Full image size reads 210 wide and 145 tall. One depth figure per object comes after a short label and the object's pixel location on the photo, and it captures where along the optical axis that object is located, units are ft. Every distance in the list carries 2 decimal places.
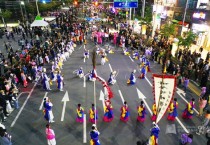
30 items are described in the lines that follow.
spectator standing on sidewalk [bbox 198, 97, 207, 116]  39.65
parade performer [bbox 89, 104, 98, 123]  37.76
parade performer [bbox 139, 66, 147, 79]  59.57
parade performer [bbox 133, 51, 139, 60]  76.79
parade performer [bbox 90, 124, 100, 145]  30.96
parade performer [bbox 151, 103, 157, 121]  40.33
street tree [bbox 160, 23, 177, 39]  88.63
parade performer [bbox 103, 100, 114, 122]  39.22
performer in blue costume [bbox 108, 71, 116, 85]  55.92
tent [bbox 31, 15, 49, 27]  87.38
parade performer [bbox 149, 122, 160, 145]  31.22
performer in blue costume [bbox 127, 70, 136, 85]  55.47
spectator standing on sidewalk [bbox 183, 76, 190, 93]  50.60
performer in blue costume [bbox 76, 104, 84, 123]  38.51
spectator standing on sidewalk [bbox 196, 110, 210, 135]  35.70
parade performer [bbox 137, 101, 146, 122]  38.60
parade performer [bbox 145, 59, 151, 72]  65.50
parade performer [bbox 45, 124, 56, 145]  31.57
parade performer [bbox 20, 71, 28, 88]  53.73
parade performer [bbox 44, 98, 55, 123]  38.37
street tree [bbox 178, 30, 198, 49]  69.72
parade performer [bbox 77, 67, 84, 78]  60.50
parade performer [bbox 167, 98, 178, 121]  38.96
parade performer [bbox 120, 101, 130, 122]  38.96
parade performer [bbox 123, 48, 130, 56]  83.20
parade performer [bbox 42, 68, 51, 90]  52.11
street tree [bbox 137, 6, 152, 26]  108.27
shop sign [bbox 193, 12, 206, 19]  96.02
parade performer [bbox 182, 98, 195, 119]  39.06
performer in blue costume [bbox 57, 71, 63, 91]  51.44
